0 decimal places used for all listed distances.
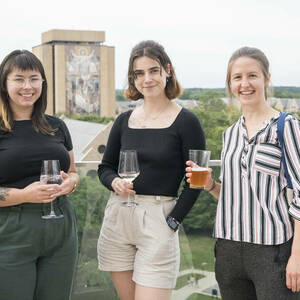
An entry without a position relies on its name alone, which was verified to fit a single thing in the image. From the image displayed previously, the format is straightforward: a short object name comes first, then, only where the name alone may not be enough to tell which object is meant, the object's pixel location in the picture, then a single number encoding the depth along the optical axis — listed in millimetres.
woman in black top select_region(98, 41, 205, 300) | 2588
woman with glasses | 2428
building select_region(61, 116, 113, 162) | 53281
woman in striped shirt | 2096
